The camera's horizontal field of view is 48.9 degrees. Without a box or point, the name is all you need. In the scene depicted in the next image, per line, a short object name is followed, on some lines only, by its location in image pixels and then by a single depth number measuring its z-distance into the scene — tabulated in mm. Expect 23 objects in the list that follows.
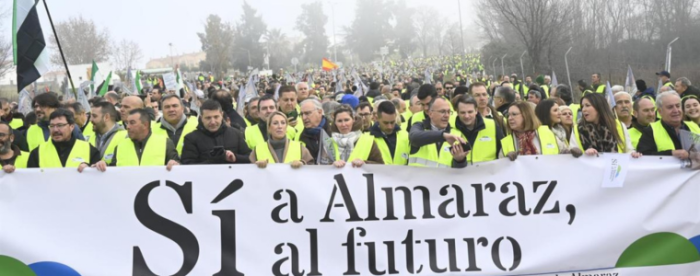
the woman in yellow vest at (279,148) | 6375
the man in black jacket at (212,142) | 6527
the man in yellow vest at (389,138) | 6824
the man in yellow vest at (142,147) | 6617
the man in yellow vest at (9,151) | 7105
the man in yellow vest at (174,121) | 7797
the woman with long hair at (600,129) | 6324
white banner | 5703
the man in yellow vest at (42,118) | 8875
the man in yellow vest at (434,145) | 5973
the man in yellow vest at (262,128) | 7758
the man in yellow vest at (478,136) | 6461
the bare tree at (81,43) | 82312
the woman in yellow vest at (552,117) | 6855
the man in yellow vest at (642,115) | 7353
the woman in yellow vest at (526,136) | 6441
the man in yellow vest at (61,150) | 6738
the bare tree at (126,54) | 95988
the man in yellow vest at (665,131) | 6504
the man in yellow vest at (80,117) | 9656
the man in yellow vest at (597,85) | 17483
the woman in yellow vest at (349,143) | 6402
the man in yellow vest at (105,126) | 7653
